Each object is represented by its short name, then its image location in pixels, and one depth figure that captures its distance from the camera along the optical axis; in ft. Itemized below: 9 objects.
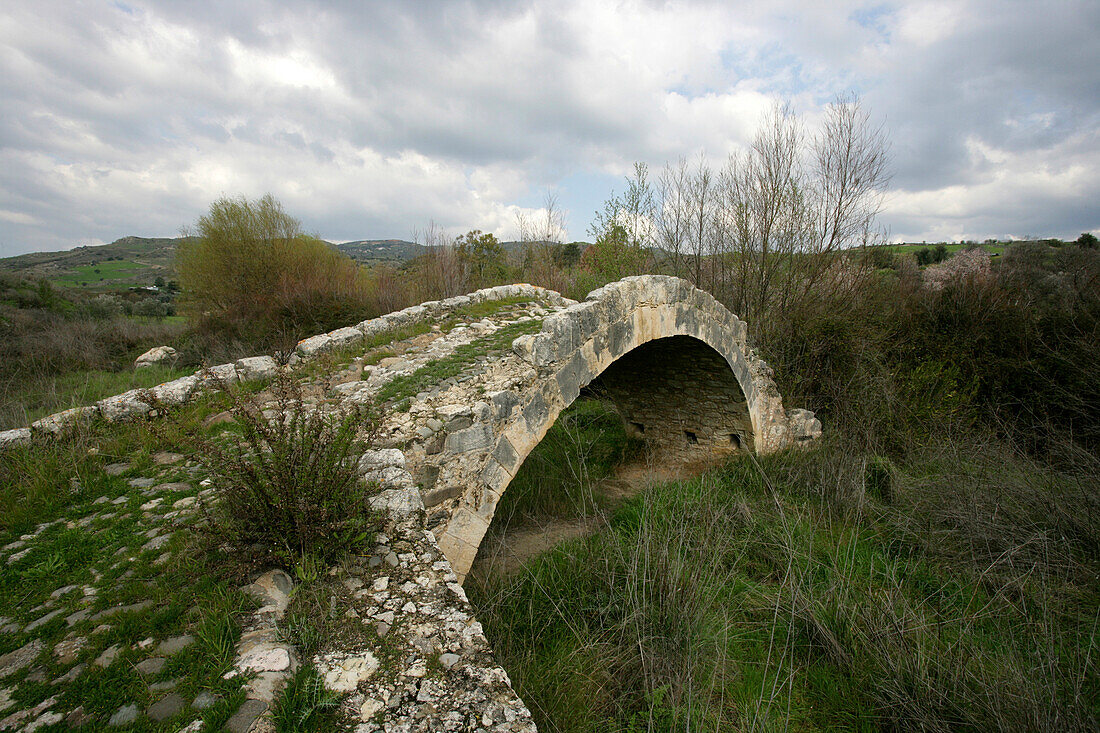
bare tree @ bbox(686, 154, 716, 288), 38.34
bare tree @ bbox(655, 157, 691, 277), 39.75
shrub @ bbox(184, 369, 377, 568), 7.31
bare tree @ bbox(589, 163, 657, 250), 41.29
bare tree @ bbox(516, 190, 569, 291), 40.50
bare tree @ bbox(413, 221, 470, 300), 39.54
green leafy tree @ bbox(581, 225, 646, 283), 41.11
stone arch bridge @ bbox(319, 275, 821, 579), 12.01
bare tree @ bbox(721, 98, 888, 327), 34.32
